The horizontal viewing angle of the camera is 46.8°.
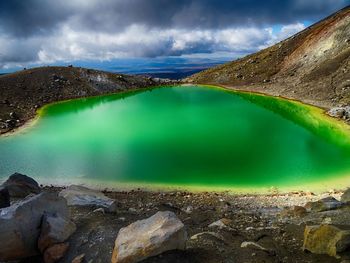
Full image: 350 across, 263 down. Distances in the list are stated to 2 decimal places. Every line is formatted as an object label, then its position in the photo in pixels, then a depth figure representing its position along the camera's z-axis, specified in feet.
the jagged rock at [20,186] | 66.03
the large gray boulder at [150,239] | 40.78
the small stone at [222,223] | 54.90
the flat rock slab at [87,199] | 59.77
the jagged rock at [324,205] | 60.23
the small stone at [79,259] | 43.50
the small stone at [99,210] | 56.78
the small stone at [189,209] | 64.51
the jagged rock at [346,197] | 64.27
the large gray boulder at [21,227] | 43.37
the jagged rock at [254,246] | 45.34
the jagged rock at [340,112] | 144.73
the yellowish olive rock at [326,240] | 42.57
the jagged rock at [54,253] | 44.47
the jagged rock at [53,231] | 44.70
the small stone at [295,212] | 60.79
